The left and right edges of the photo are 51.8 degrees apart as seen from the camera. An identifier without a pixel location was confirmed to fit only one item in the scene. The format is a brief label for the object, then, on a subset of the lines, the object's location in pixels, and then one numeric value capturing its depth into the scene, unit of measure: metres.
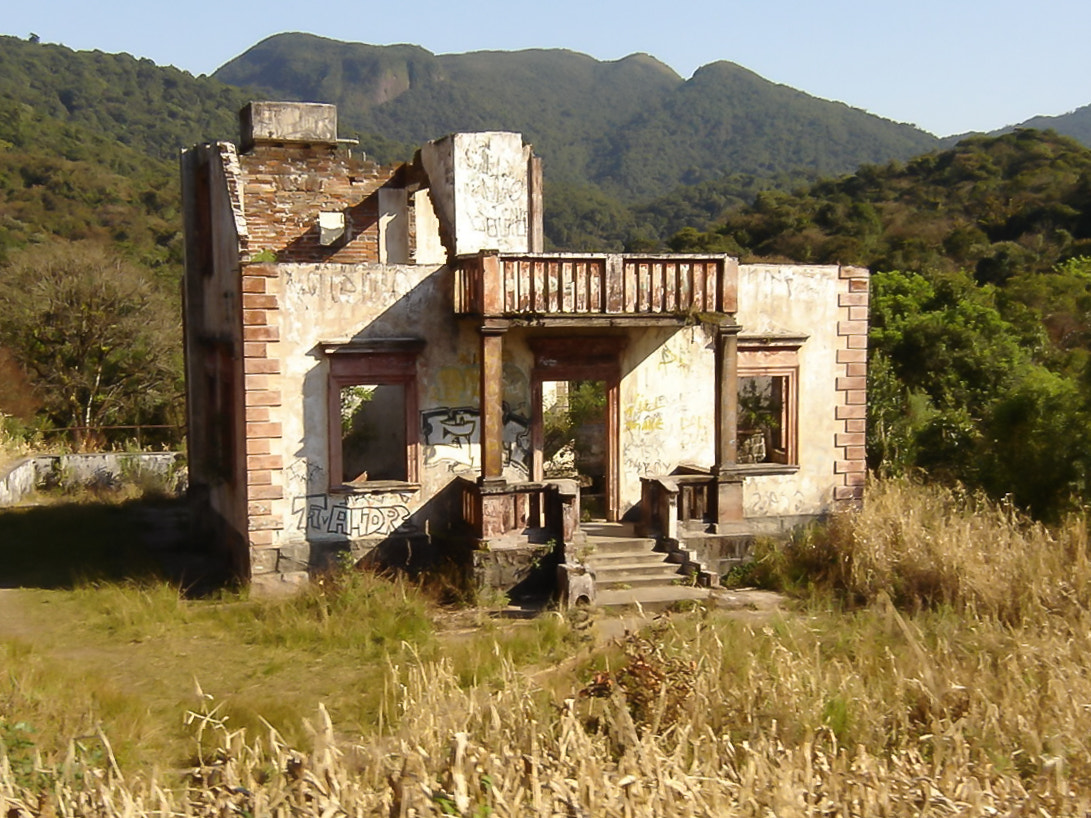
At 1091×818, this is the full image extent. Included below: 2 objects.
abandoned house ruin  14.04
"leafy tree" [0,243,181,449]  28.58
